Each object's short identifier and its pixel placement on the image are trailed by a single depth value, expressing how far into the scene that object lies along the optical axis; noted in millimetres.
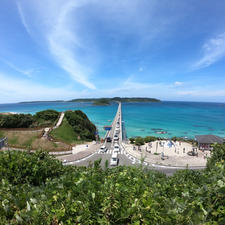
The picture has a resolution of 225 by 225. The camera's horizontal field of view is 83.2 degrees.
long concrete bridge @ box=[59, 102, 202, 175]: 18344
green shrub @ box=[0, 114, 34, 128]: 30316
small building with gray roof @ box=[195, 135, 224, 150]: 26562
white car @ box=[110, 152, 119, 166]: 19080
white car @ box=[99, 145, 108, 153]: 25072
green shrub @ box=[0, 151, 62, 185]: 4215
